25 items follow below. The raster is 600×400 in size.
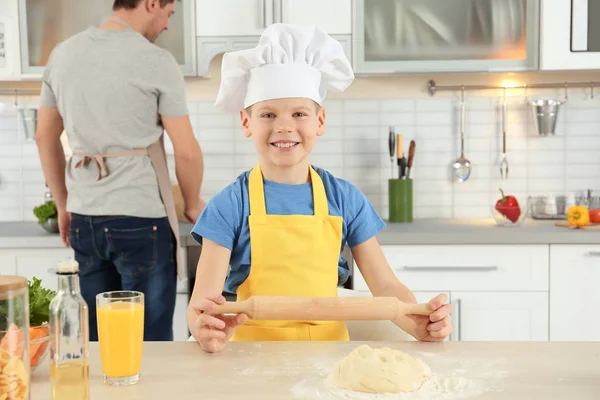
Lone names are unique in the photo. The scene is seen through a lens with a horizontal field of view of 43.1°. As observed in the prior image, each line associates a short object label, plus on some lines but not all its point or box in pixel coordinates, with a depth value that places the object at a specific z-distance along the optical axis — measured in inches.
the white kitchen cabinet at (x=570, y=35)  107.0
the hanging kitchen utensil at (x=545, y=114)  116.3
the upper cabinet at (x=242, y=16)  108.6
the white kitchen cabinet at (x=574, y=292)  101.2
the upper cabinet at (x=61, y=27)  109.1
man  84.6
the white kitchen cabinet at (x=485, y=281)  101.6
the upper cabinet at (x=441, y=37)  108.7
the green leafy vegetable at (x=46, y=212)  105.0
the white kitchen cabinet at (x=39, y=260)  103.3
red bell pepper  108.0
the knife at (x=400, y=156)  115.1
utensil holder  113.9
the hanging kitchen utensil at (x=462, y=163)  120.0
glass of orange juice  41.0
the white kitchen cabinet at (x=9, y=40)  109.0
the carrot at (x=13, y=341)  31.9
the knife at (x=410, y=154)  114.7
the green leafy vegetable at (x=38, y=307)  43.5
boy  57.3
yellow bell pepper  105.2
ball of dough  40.4
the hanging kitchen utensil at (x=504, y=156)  120.3
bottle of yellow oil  36.7
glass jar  31.5
